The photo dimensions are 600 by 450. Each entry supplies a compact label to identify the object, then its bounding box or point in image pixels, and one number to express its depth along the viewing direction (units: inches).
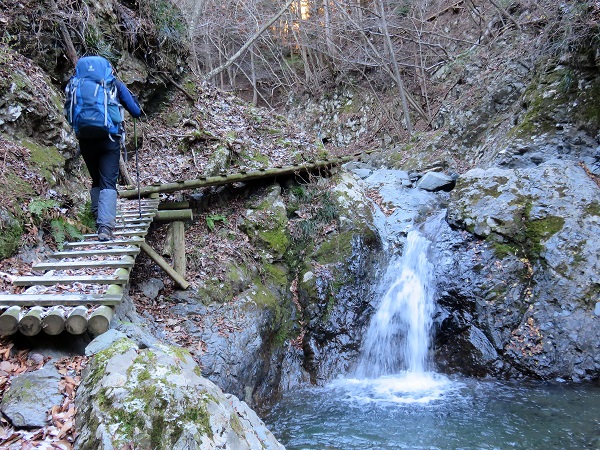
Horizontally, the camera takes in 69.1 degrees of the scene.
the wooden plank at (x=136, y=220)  233.3
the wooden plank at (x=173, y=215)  259.3
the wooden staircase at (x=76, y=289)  127.1
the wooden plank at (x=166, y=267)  240.7
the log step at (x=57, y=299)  136.6
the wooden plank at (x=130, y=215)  239.8
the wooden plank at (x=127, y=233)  214.1
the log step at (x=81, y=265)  172.2
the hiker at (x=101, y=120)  188.9
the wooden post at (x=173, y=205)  299.4
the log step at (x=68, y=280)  155.1
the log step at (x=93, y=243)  201.5
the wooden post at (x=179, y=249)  267.1
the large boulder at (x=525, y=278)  272.2
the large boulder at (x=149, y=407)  97.6
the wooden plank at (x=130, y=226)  223.8
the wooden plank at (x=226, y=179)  292.2
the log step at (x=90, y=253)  187.5
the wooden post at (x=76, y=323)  128.0
